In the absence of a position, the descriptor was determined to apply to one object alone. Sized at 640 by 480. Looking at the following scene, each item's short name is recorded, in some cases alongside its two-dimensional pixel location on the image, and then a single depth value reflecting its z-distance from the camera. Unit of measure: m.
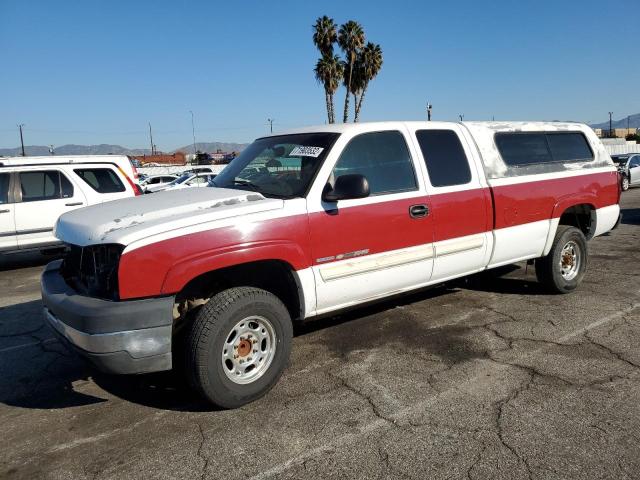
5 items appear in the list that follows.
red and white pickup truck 3.26
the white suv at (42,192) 8.95
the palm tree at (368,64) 45.75
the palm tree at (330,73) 45.38
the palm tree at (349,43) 44.41
